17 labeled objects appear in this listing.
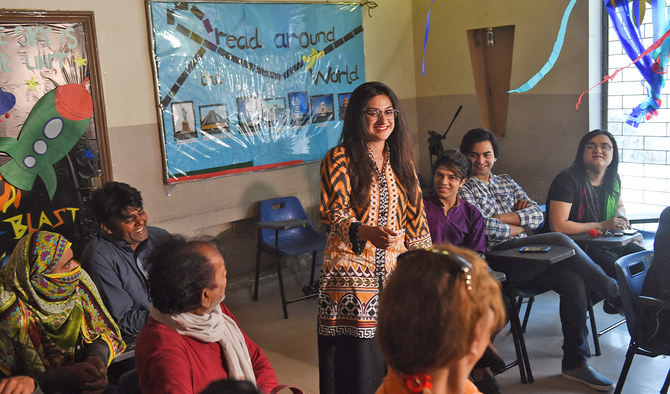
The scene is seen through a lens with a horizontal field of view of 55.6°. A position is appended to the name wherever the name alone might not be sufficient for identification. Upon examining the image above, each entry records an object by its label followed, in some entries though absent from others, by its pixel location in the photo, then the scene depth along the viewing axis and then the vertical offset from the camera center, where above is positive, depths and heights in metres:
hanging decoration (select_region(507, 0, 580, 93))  3.82 +0.28
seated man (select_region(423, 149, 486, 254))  3.30 -0.58
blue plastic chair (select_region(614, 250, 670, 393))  2.61 -0.89
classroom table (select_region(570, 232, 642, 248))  3.39 -0.79
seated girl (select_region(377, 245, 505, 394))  1.06 -0.36
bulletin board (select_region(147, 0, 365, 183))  4.33 +0.24
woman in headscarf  2.09 -0.68
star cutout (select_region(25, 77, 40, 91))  3.70 +0.24
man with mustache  2.65 -0.59
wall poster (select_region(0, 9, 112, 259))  3.64 -0.01
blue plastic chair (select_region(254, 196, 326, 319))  4.45 -0.94
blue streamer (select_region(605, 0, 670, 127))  3.67 +0.29
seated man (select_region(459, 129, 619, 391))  3.25 -0.80
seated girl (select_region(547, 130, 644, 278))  3.74 -0.59
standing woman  2.46 -0.44
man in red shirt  1.59 -0.54
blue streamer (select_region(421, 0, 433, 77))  5.36 +0.37
